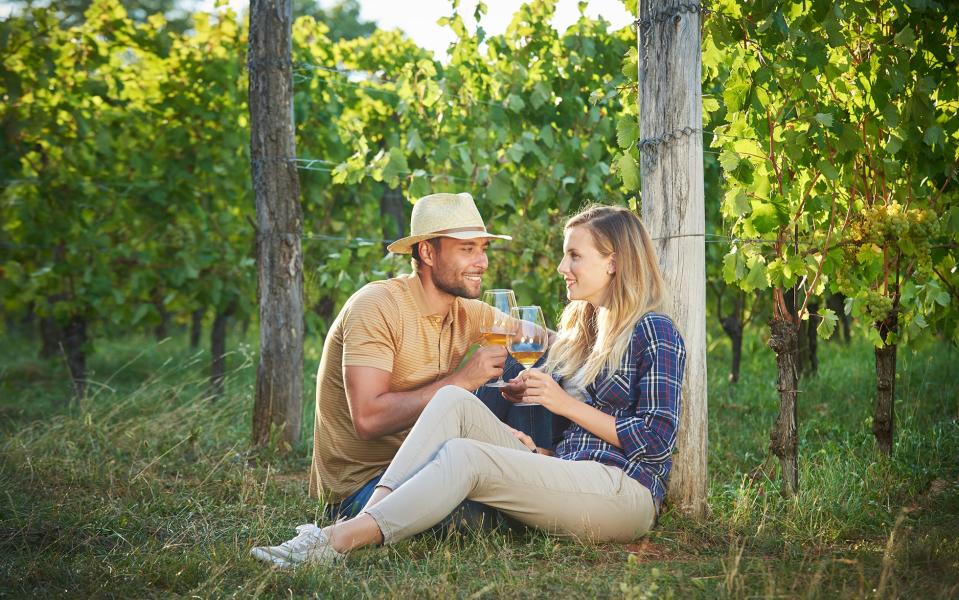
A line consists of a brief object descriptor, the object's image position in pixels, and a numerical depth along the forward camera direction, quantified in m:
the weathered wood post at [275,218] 4.99
